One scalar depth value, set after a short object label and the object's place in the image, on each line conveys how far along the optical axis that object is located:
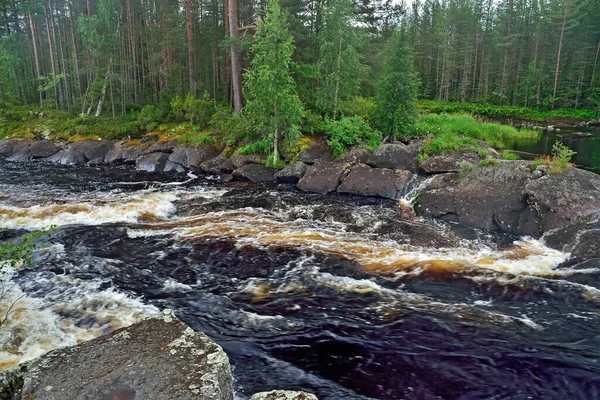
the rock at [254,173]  21.50
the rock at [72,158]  28.64
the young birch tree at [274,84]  20.30
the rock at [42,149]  30.31
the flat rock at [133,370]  4.18
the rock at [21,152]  30.05
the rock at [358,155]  19.91
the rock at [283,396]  4.20
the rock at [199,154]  24.89
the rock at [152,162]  25.91
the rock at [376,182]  17.72
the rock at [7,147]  31.22
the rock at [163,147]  27.39
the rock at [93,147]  29.62
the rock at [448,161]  17.42
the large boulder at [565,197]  12.43
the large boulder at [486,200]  13.41
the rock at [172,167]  25.46
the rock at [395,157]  18.81
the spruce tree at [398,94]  21.34
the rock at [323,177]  18.86
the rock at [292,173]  20.42
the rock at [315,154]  21.15
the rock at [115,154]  29.12
